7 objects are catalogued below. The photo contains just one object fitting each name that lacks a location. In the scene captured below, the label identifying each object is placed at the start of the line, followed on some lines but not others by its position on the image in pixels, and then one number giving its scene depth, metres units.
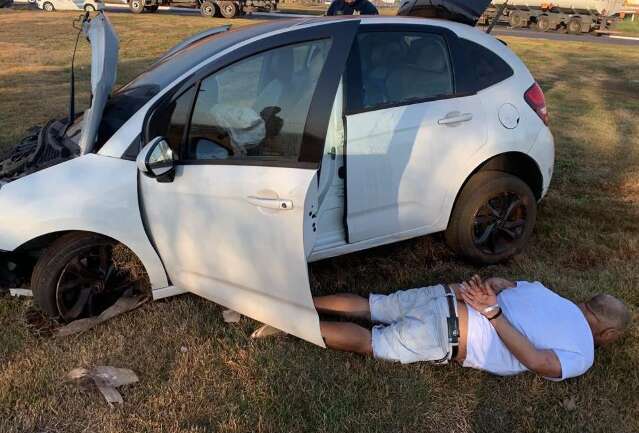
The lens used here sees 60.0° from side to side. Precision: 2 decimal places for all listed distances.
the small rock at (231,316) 3.20
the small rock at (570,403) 2.64
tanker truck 25.53
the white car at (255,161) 2.68
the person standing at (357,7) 6.21
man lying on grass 2.61
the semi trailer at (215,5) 24.05
